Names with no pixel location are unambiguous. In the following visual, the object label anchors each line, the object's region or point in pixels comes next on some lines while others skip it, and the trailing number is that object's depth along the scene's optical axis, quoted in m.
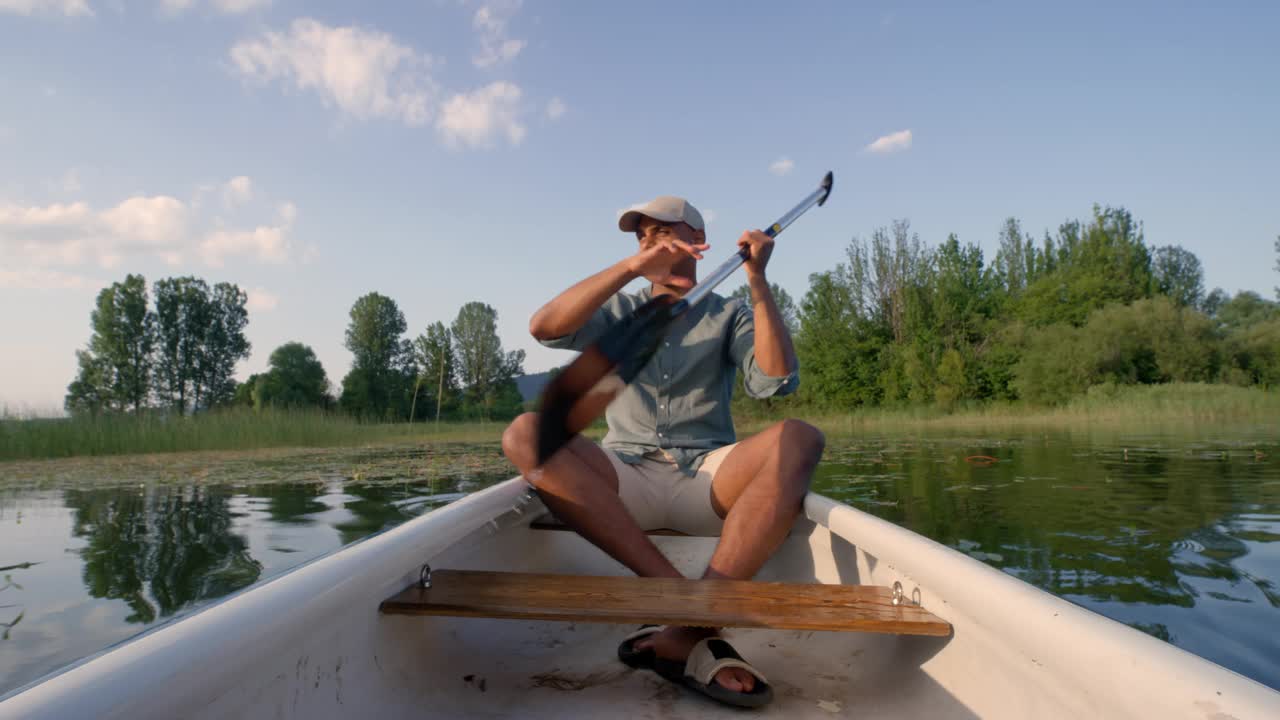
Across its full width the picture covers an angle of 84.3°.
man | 1.48
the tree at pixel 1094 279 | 22.64
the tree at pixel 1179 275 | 25.64
